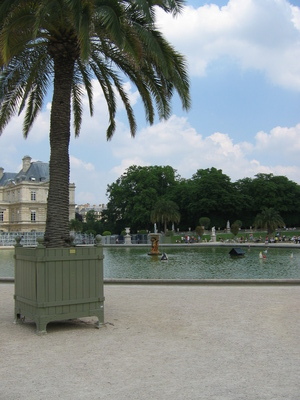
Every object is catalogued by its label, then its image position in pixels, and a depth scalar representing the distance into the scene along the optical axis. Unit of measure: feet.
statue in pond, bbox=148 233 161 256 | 99.45
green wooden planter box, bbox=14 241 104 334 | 23.15
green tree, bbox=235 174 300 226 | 240.53
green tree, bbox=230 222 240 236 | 186.13
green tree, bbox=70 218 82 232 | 236.06
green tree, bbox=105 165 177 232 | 219.82
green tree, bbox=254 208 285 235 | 175.61
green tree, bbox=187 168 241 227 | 230.89
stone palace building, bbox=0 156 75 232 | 288.10
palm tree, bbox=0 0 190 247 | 24.89
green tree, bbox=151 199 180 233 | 192.95
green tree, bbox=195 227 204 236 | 185.88
